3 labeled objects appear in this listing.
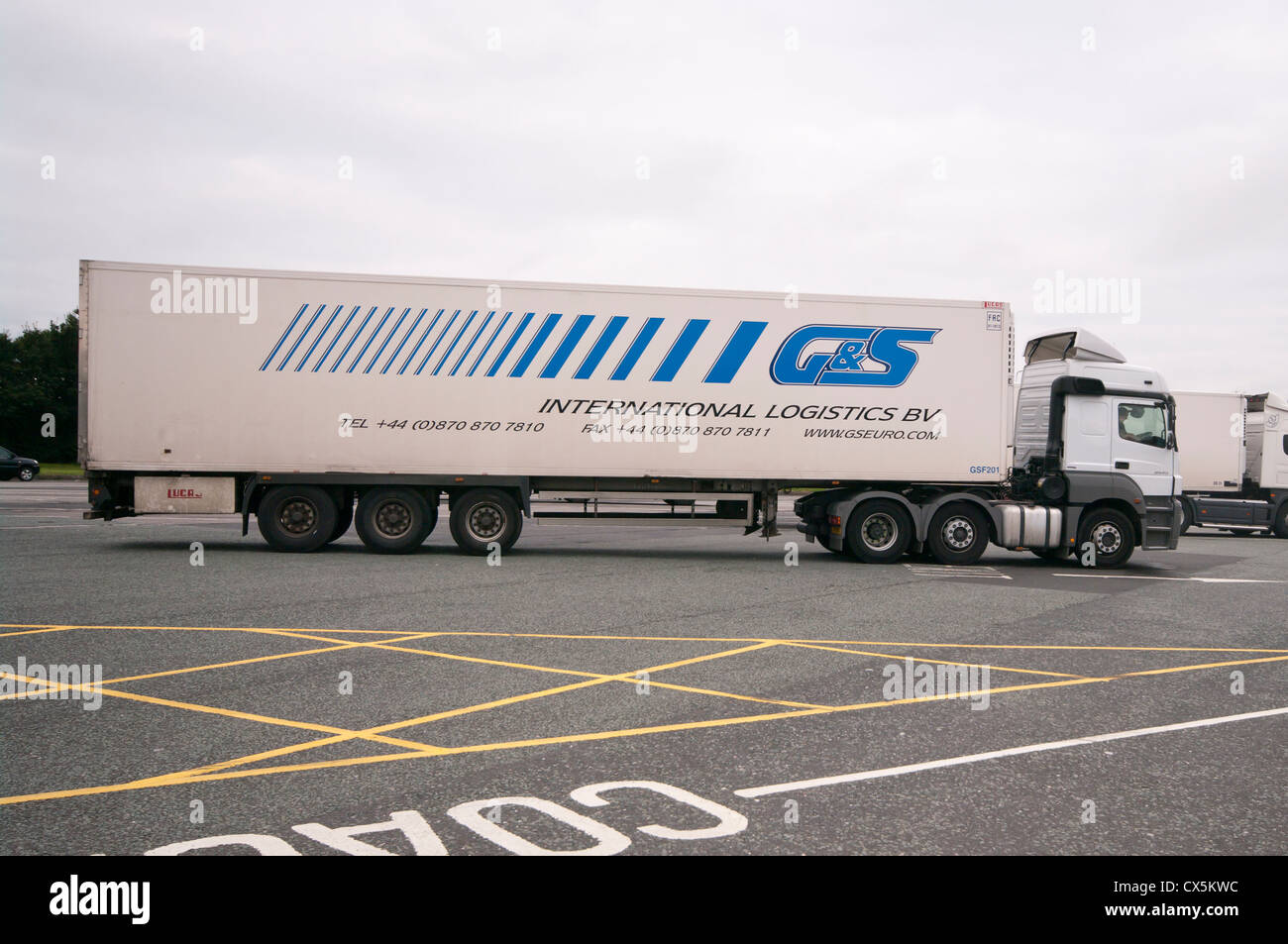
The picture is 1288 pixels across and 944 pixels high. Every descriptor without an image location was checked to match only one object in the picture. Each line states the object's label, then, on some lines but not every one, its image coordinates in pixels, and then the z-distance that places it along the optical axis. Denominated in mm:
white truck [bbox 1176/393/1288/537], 24031
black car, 38312
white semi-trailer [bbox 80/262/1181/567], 13992
